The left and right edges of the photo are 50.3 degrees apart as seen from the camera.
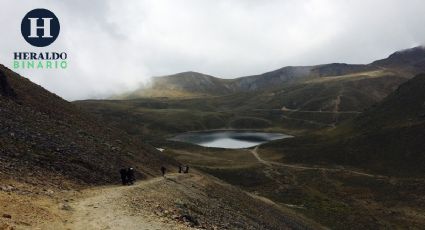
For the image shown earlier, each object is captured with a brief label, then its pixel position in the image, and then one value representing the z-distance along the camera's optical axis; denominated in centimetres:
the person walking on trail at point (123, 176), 4719
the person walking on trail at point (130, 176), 4751
